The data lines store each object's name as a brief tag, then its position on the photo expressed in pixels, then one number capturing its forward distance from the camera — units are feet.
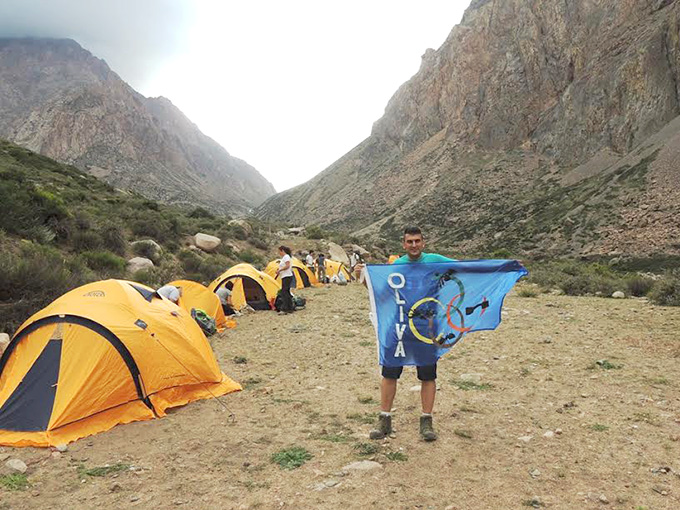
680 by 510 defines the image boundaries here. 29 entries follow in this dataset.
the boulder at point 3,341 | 20.59
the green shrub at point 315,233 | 126.62
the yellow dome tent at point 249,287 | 46.52
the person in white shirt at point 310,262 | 75.53
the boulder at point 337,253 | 103.60
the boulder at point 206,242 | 73.67
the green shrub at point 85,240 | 49.37
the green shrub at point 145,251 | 57.16
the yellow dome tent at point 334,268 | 80.94
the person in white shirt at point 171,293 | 30.66
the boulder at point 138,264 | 49.55
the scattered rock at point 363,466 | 13.51
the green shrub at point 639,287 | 51.06
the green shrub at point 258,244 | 95.16
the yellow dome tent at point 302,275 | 66.38
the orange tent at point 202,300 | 36.94
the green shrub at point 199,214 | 112.68
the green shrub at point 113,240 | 53.88
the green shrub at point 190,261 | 60.23
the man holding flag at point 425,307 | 15.60
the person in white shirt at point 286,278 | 43.45
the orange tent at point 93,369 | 16.66
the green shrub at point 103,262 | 44.98
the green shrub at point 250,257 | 80.51
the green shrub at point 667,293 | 39.35
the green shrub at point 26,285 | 25.91
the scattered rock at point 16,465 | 13.96
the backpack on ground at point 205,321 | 33.99
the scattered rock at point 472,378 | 22.31
